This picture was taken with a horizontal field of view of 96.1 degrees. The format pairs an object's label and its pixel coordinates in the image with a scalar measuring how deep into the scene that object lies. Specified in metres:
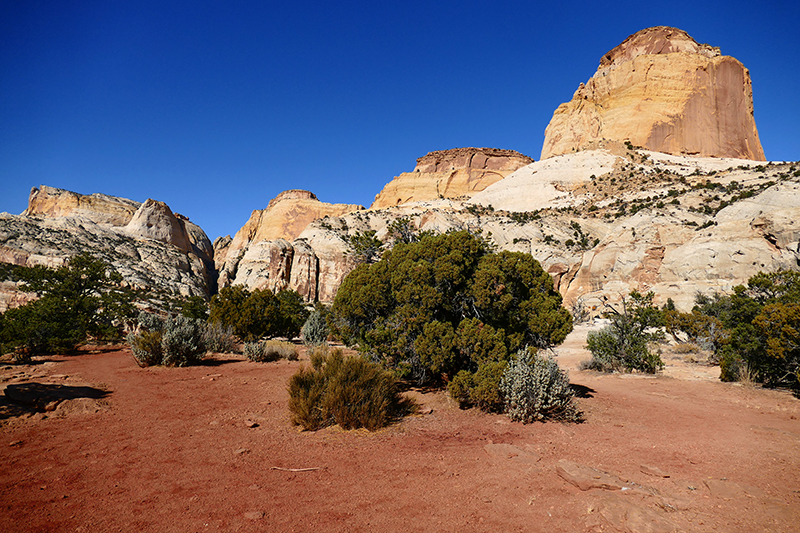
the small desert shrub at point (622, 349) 12.41
